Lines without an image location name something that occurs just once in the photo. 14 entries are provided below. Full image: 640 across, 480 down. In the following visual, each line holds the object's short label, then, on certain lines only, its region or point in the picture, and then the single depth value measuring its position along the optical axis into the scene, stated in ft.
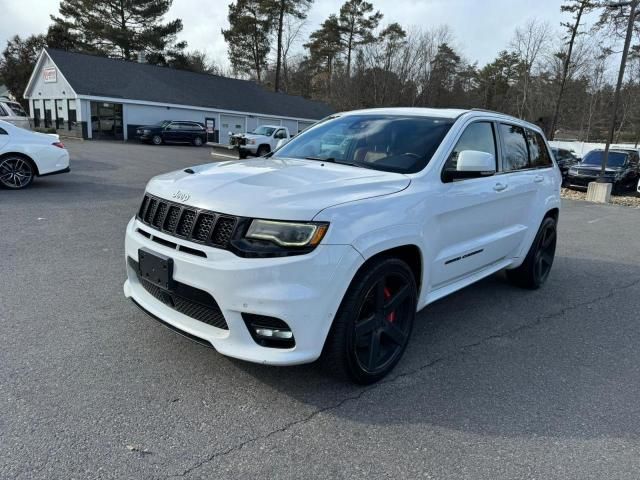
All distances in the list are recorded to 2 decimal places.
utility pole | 49.57
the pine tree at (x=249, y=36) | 162.61
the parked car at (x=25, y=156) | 32.30
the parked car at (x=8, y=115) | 54.94
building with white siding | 103.09
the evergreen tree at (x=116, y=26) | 146.10
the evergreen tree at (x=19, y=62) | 142.82
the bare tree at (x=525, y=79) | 126.72
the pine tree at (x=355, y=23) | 162.09
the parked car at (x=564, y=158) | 68.96
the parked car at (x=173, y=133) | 99.04
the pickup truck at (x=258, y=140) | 79.05
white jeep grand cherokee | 8.75
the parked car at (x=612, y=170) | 56.32
